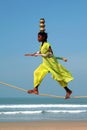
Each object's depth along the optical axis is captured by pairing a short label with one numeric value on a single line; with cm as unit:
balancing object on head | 1028
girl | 1081
